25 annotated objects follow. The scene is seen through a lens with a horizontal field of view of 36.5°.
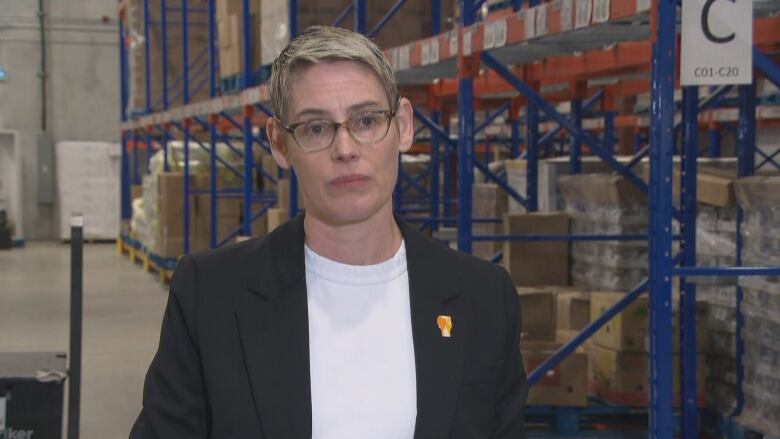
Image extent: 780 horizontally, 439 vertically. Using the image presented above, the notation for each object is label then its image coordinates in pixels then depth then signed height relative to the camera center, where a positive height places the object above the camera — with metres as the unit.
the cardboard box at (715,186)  5.48 -0.07
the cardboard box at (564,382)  5.88 -1.05
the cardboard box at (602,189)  6.32 -0.10
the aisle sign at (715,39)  3.70 +0.41
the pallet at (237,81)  9.65 +0.79
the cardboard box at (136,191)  17.33 -0.30
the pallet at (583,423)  5.93 -1.29
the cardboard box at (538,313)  6.25 -0.76
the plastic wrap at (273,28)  8.69 +1.09
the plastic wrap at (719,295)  5.72 -0.61
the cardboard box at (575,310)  6.27 -0.74
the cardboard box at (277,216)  9.67 -0.37
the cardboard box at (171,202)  13.27 -0.35
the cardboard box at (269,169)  13.71 +0.02
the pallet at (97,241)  20.56 -1.22
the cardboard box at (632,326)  5.80 -0.77
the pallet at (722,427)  5.37 -1.21
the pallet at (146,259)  13.64 -1.14
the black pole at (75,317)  3.89 -0.49
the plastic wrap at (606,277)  6.43 -0.59
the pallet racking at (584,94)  3.85 +0.47
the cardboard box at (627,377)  5.92 -1.04
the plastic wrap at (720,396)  5.64 -1.09
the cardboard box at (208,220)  12.77 -0.53
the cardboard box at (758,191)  4.91 -0.09
